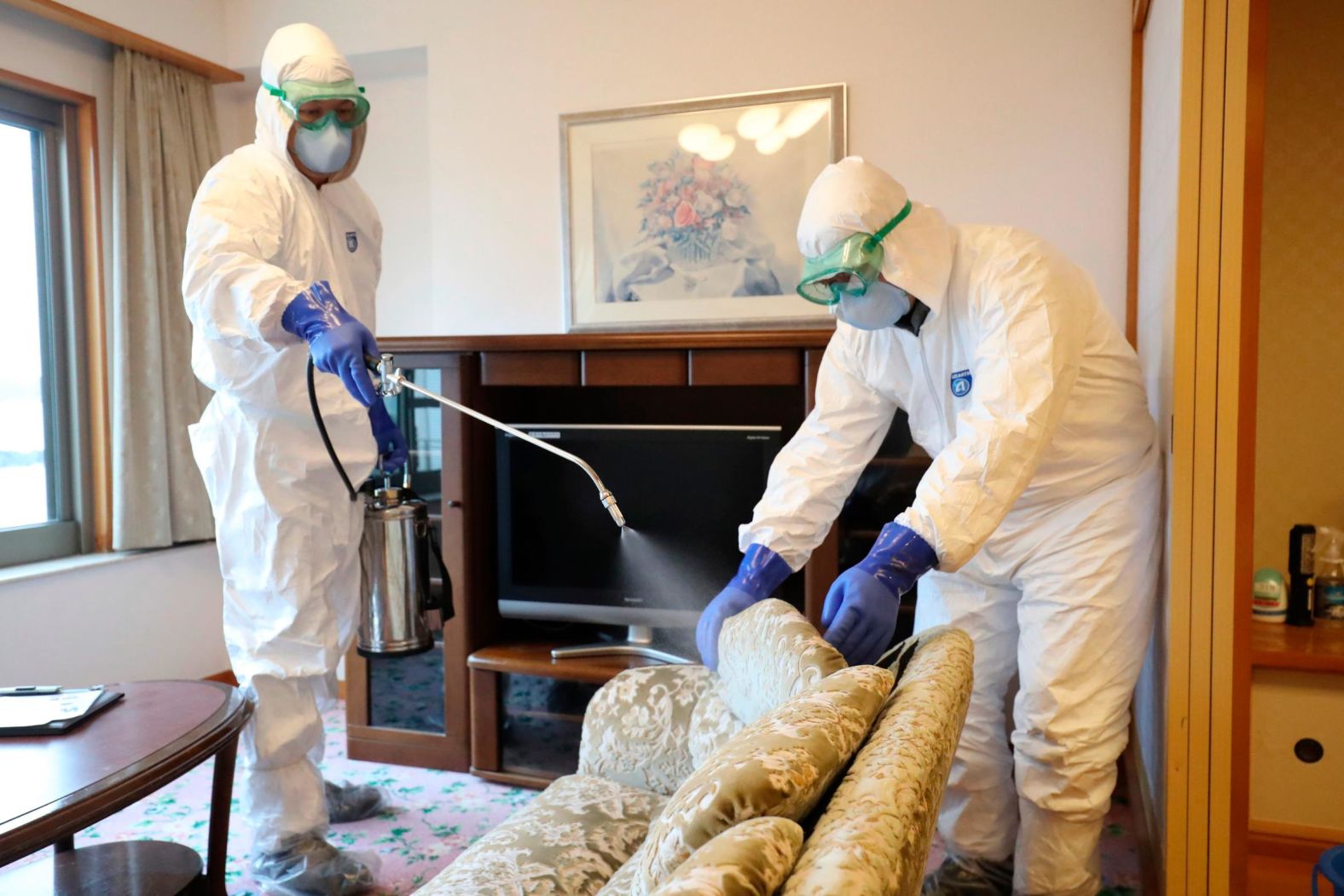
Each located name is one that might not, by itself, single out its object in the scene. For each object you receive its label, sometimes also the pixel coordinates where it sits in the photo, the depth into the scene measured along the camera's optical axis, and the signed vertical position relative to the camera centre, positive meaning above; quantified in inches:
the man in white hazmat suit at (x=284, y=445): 81.5 -4.6
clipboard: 72.0 -24.7
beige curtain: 132.0 +10.7
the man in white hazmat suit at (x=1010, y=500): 64.6 -8.1
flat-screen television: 110.2 -15.2
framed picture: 119.1 +23.0
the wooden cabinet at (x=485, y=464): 105.8 -8.5
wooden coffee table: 60.4 -25.2
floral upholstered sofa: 34.9 -16.9
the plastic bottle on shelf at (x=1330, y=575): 87.7 -17.2
